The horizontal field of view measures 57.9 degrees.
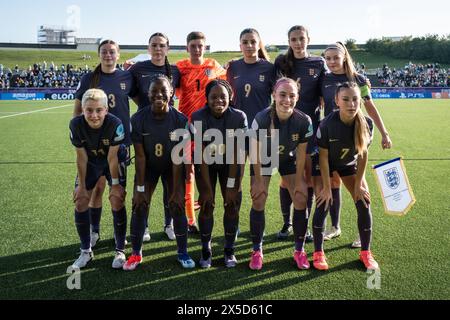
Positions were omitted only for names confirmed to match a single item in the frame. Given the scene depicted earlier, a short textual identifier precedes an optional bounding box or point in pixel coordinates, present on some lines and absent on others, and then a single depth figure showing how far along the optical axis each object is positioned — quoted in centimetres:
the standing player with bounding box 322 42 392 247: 399
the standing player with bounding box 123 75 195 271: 358
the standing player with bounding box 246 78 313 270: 363
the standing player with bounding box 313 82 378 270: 359
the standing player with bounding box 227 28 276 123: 436
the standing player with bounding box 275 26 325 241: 424
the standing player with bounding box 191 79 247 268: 359
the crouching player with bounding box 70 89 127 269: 367
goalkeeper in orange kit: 454
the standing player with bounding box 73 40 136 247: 412
